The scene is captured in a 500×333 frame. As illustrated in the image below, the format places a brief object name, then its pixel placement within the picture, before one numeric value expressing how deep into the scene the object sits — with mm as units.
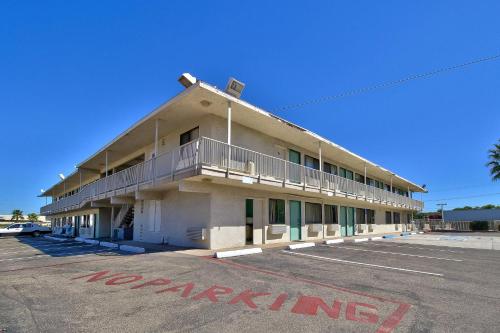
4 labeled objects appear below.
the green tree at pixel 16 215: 90875
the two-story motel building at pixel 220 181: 12531
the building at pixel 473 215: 56000
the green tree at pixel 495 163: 38406
